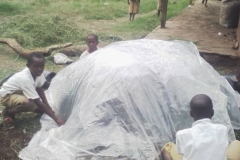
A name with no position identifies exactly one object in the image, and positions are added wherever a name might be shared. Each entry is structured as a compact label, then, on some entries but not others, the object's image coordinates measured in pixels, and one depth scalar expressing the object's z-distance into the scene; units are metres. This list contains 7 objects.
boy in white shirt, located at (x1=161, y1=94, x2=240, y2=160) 2.84
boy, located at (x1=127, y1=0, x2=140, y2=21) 12.16
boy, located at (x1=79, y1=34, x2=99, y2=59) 5.30
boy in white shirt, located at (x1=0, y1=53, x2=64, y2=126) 4.16
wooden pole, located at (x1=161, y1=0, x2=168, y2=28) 8.65
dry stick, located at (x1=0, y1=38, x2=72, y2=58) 7.04
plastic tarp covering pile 3.63
